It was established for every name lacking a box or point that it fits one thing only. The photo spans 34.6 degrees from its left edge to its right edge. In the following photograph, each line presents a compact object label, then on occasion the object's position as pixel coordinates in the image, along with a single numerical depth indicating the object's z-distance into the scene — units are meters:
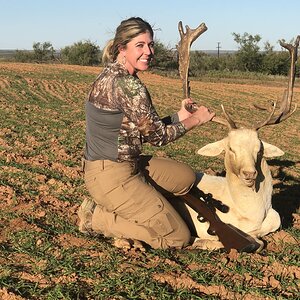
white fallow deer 4.79
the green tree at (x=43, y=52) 70.12
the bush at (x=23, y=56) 68.75
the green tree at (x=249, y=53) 58.53
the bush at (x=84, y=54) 61.75
